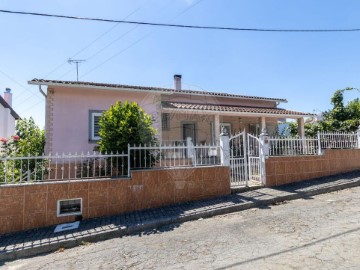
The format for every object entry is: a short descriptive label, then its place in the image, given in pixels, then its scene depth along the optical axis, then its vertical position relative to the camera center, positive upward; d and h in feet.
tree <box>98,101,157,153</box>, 23.91 +2.64
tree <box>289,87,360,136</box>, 50.59 +7.39
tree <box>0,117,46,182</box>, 21.63 +1.68
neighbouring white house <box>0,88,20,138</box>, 55.21 +9.99
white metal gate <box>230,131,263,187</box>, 27.25 -0.80
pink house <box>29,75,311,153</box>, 33.32 +6.96
